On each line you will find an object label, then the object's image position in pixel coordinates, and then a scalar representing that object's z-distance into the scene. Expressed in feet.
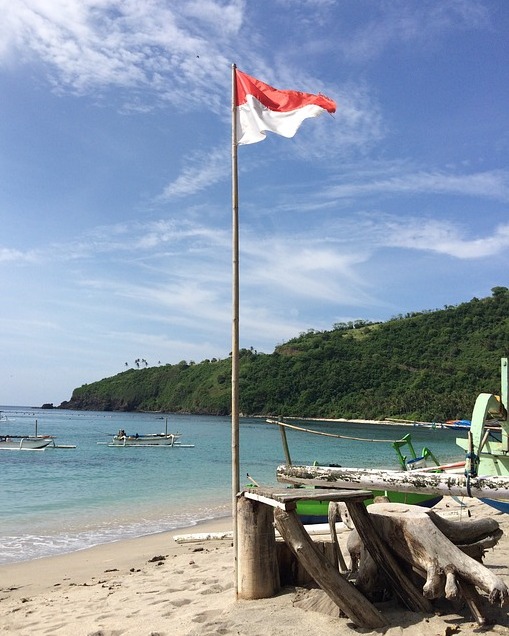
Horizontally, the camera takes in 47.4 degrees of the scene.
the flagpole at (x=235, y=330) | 18.83
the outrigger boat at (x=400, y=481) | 19.11
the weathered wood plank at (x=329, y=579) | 15.97
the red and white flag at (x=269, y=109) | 21.18
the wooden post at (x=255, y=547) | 18.34
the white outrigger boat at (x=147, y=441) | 153.17
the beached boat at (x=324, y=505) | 34.96
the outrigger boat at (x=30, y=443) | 133.59
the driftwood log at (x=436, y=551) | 15.49
